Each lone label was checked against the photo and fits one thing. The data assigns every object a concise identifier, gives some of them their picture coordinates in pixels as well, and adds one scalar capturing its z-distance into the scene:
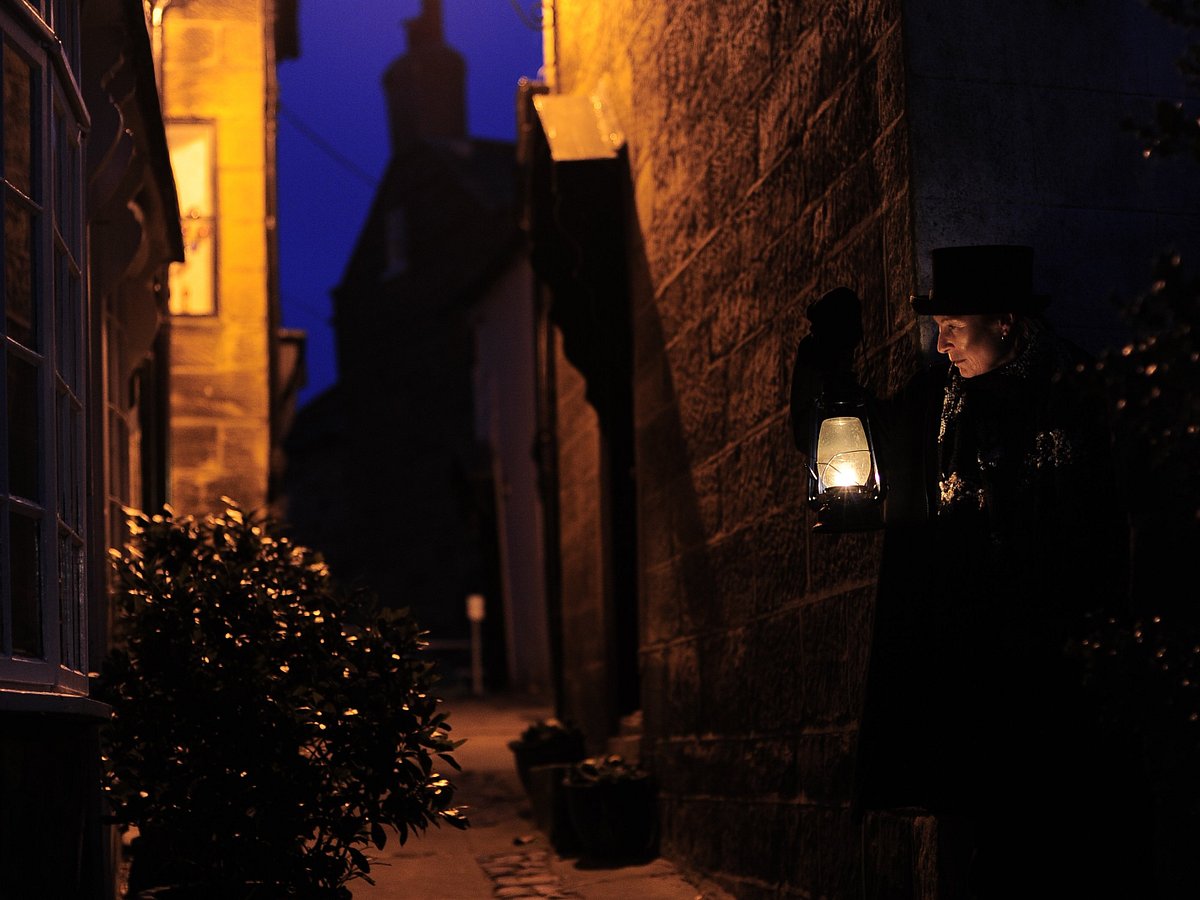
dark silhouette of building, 28.56
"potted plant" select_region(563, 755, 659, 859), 8.34
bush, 5.50
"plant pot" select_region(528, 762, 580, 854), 8.81
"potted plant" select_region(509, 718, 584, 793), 10.35
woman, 4.11
